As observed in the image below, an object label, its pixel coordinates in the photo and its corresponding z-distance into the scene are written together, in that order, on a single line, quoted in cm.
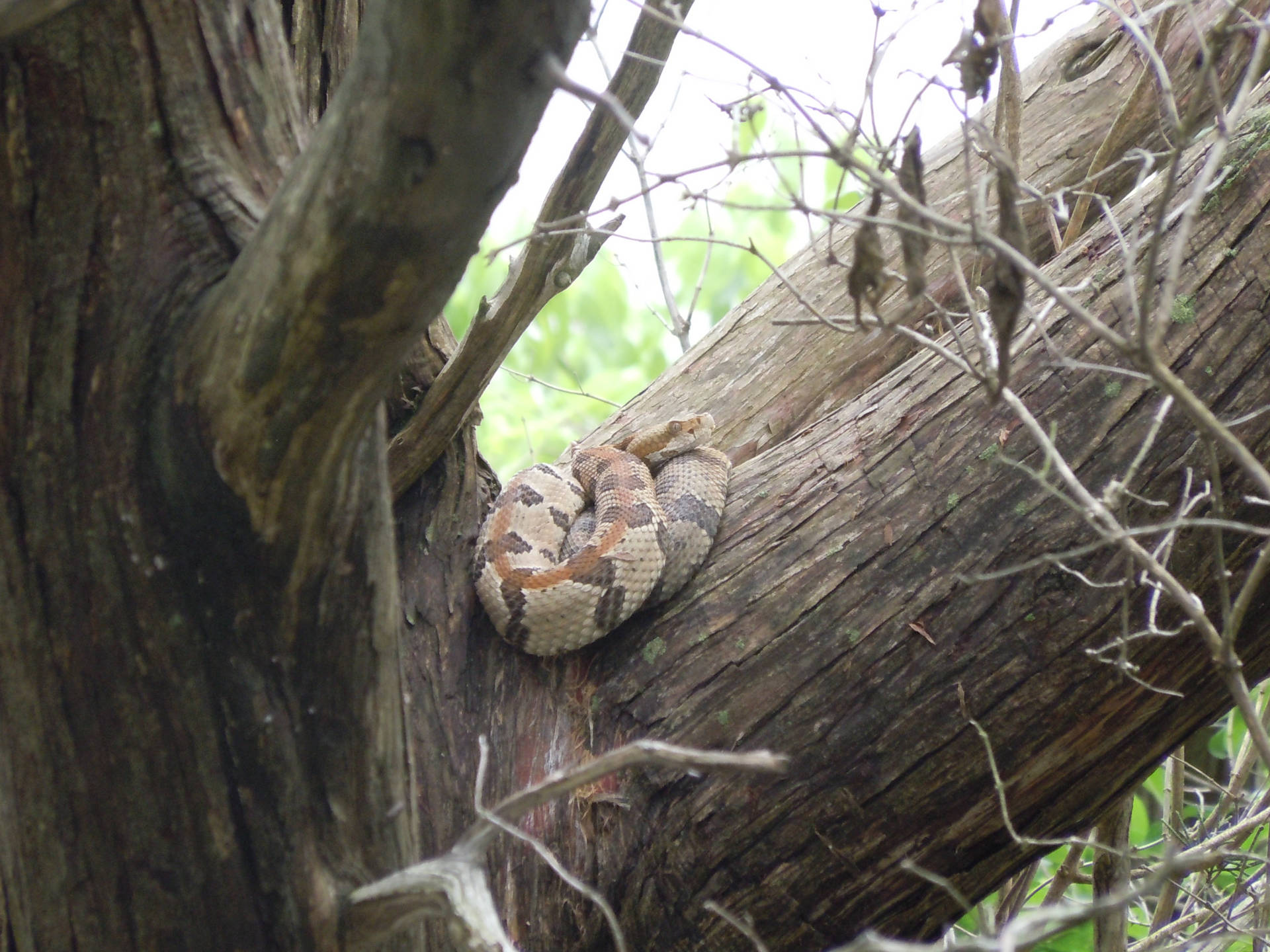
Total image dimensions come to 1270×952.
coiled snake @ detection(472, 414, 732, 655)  516
